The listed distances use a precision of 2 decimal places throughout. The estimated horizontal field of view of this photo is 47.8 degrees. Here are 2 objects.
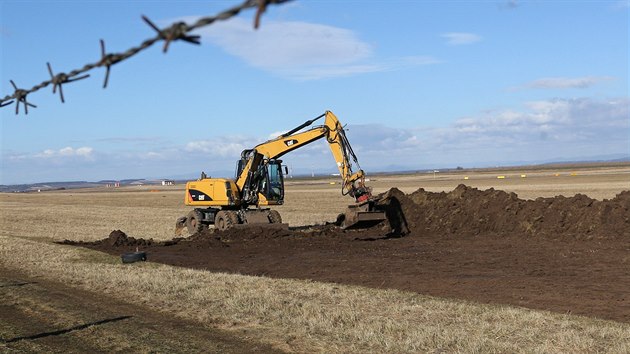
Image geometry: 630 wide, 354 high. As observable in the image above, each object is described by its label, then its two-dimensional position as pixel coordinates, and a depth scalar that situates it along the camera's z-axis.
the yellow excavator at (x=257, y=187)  26.61
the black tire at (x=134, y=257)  19.80
